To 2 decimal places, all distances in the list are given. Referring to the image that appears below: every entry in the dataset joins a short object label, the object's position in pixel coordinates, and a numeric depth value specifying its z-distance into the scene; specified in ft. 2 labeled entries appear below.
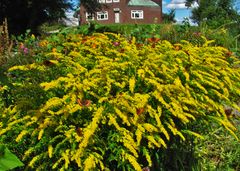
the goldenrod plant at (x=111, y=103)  6.96
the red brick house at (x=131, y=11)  169.74
